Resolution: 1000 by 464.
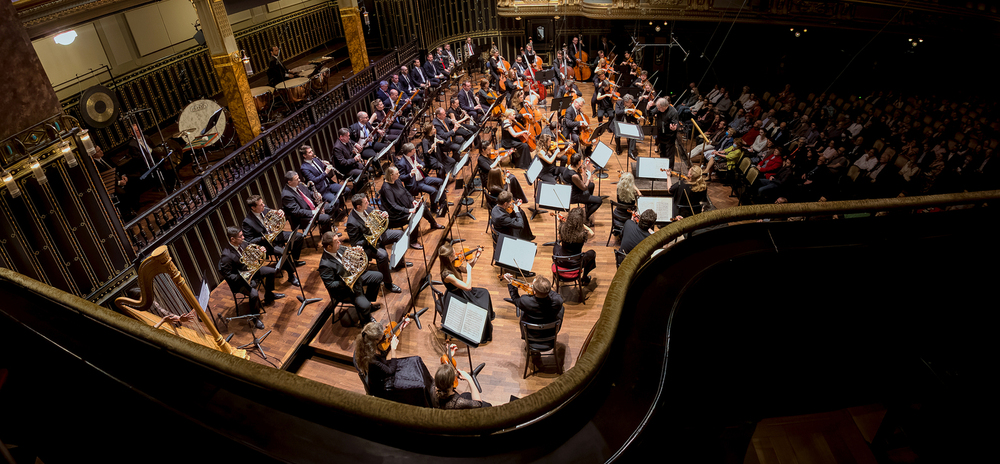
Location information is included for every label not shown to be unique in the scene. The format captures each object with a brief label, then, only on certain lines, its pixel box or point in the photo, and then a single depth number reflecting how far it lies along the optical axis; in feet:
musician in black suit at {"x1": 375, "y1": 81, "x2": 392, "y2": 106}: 35.37
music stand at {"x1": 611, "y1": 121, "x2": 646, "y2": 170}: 27.07
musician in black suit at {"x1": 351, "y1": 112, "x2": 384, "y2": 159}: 28.71
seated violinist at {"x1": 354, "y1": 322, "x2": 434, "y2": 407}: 12.57
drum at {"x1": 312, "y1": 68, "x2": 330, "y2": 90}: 34.86
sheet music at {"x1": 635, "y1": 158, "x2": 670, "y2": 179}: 22.77
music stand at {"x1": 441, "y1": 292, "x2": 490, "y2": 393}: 14.26
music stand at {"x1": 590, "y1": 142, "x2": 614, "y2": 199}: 24.63
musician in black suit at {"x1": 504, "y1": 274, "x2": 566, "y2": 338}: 14.96
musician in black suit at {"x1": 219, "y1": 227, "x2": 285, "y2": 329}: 17.81
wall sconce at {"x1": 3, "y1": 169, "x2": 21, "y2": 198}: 14.25
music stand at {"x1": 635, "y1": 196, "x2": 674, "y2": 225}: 20.02
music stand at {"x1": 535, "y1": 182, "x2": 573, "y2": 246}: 20.97
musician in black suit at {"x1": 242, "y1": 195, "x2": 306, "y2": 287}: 19.80
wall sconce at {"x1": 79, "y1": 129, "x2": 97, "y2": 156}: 16.29
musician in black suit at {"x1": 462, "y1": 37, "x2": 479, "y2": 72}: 56.48
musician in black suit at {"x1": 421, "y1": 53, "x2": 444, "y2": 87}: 43.98
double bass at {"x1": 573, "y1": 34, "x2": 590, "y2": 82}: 54.54
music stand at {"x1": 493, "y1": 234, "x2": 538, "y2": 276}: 16.81
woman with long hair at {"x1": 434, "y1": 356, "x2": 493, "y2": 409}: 11.83
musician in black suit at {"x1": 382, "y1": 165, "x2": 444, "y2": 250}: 22.72
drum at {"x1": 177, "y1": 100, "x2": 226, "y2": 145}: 22.39
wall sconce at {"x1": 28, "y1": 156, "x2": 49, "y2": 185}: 14.88
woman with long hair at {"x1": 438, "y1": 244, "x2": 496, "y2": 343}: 17.22
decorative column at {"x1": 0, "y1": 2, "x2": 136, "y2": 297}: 14.32
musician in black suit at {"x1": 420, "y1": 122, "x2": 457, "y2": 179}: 28.04
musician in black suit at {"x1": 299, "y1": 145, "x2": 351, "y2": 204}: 24.18
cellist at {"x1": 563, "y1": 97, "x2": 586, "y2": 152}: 30.56
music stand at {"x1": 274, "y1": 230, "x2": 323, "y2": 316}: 19.81
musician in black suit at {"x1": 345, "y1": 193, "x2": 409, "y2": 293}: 19.94
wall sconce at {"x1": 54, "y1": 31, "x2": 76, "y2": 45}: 27.04
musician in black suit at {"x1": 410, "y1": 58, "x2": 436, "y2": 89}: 40.34
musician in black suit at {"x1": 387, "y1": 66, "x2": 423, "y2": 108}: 37.17
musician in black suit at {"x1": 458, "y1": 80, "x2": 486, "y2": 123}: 36.24
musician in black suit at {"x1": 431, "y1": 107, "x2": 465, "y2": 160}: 29.99
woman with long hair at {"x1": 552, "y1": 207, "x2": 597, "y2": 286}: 18.48
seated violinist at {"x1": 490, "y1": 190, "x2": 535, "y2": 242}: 20.25
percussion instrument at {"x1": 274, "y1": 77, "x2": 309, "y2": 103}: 33.99
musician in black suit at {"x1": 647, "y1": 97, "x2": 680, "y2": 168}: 30.25
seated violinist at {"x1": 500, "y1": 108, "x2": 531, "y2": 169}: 29.99
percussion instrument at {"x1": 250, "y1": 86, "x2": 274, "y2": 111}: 31.78
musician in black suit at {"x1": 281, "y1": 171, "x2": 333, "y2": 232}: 21.98
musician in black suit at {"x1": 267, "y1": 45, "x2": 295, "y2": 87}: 34.73
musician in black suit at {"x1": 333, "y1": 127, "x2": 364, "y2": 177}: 26.68
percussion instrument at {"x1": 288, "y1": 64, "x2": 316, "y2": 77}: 37.88
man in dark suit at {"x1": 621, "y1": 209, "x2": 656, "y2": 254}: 18.79
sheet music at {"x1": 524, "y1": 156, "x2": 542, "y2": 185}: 22.91
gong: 23.16
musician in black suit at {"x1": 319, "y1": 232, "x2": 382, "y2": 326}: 17.37
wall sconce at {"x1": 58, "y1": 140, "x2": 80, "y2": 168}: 15.65
